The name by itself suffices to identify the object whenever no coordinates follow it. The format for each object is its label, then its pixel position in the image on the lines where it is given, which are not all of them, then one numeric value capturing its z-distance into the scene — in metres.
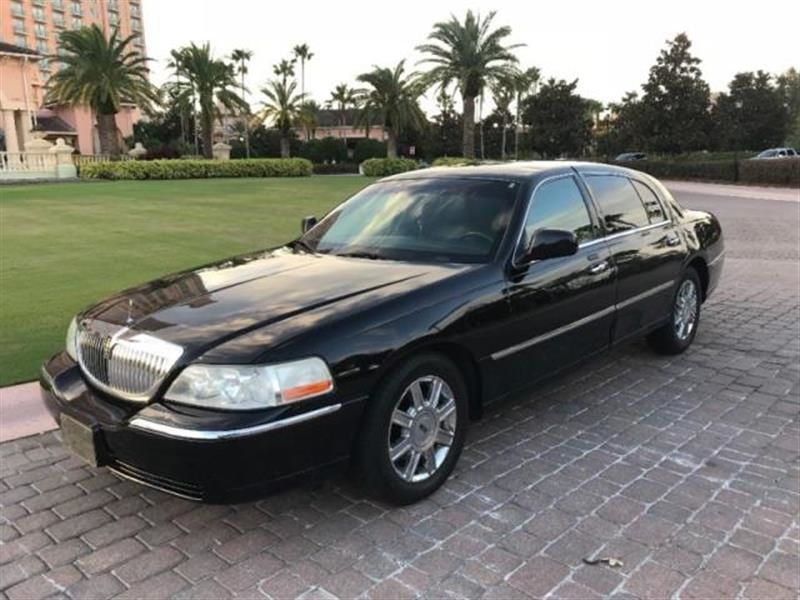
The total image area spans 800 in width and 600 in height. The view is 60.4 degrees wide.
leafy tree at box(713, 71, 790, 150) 56.50
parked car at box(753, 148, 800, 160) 42.84
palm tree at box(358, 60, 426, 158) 54.44
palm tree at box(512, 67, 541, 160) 40.37
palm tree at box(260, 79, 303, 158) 64.69
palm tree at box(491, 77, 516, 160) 40.03
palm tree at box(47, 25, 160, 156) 37.72
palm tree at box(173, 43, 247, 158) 47.38
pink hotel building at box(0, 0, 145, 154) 48.84
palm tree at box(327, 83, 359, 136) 94.91
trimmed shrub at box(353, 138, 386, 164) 68.06
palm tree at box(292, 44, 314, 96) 83.72
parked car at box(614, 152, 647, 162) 51.22
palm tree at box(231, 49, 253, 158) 82.12
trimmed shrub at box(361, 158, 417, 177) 35.42
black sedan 2.89
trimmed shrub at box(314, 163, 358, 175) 60.28
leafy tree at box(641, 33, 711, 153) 50.44
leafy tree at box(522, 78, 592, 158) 62.94
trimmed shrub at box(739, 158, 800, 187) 31.45
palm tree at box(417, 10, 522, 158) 39.00
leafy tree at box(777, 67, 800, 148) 56.31
